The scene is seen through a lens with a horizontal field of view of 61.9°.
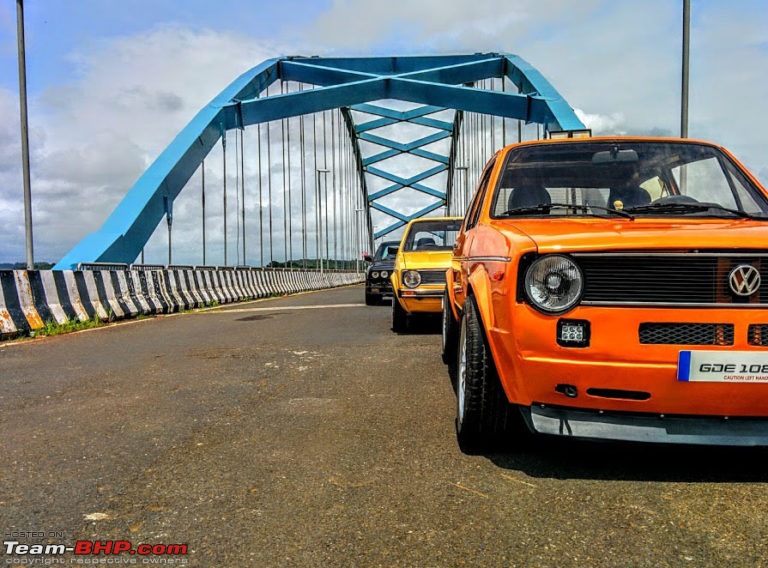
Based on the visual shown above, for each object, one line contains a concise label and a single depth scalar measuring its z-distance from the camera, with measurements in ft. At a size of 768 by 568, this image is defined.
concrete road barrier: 27.50
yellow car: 24.91
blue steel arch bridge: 59.93
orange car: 7.83
